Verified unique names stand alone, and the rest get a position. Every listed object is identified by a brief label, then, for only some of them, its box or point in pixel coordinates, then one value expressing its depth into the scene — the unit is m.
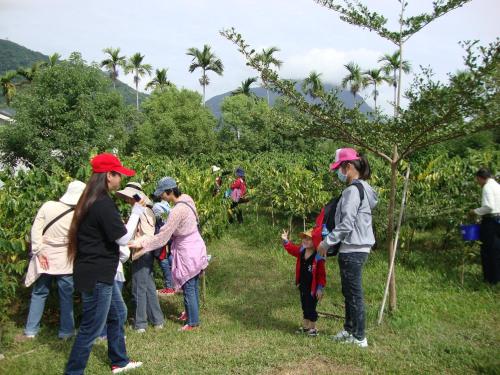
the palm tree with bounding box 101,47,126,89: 47.94
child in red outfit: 4.53
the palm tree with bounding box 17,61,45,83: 40.56
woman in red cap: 3.38
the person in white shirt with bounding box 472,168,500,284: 5.87
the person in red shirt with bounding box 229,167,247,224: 11.53
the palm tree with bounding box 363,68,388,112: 41.78
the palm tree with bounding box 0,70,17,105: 41.49
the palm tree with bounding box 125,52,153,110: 48.47
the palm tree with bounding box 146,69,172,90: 49.84
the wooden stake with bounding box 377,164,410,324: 4.82
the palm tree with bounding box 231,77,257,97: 48.10
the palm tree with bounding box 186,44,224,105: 46.09
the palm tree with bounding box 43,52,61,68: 36.61
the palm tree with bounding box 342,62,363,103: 44.31
